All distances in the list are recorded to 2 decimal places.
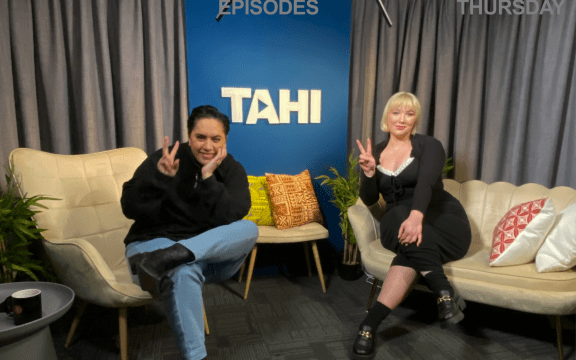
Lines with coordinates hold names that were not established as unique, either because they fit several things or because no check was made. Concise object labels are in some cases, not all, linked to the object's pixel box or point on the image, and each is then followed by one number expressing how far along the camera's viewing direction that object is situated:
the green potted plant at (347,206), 2.67
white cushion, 1.69
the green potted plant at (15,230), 1.71
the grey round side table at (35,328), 1.19
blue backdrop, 2.64
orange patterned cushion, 2.55
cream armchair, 1.58
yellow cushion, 2.61
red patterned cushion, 1.78
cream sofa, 1.67
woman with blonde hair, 1.76
